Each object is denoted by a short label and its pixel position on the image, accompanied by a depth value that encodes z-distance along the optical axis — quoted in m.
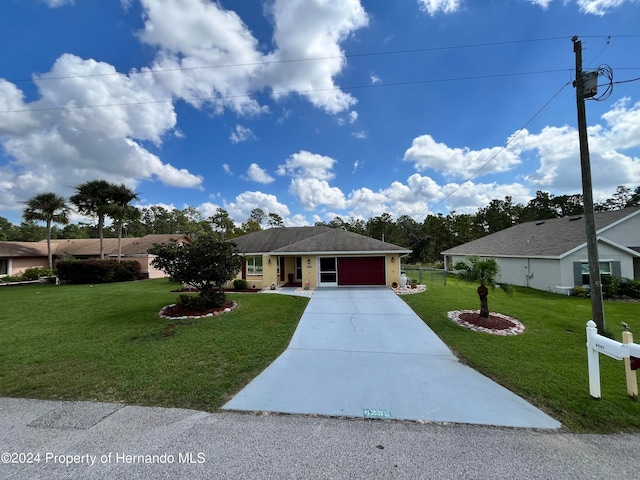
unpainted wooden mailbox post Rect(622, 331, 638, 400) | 4.18
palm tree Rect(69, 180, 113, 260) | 24.69
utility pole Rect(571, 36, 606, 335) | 7.09
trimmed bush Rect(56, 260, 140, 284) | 22.06
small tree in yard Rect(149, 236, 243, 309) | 10.05
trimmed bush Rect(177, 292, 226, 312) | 10.20
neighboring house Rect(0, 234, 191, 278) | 24.62
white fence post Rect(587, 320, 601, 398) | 4.18
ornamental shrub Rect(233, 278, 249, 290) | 17.05
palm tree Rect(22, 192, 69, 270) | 24.27
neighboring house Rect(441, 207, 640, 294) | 15.21
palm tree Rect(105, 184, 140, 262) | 24.59
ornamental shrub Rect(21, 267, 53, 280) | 22.97
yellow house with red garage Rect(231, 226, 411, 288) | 16.61
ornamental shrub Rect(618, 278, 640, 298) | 13.84
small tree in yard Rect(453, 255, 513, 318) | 8.63
